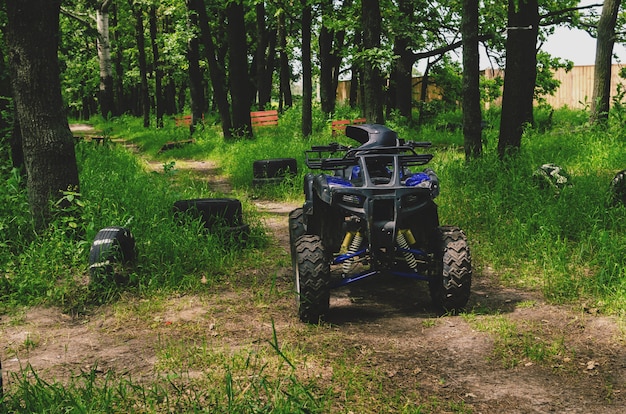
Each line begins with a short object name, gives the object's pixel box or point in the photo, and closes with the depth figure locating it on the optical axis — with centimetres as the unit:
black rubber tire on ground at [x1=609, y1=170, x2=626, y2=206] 718
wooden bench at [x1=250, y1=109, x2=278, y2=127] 2091
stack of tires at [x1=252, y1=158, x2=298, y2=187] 1111
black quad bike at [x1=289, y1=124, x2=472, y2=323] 488
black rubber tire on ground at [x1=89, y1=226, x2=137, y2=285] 569
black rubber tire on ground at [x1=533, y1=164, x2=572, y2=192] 797
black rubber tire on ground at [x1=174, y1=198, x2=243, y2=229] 732
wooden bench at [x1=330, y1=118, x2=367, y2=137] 1691
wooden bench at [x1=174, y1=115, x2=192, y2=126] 2559
